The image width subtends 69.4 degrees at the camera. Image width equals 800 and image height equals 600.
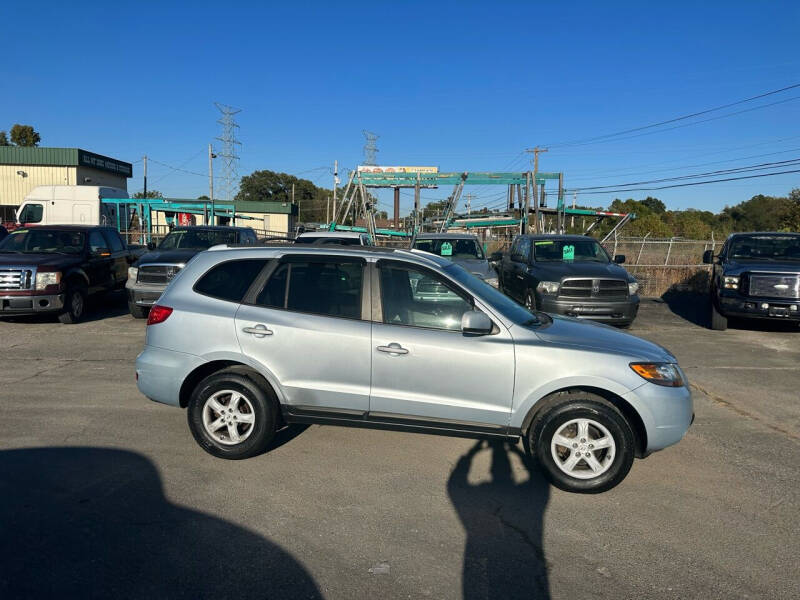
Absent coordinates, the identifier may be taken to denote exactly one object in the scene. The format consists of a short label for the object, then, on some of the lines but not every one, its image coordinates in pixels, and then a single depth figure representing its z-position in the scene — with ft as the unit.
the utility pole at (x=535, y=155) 133.49
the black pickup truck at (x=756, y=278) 33.88
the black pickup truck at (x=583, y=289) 34.06
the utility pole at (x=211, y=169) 165.18
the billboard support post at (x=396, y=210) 80.46
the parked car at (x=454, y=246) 42.60
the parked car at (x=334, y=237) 39.41
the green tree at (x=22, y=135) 200.03
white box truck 73.82
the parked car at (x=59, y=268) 32.81
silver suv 13.78
